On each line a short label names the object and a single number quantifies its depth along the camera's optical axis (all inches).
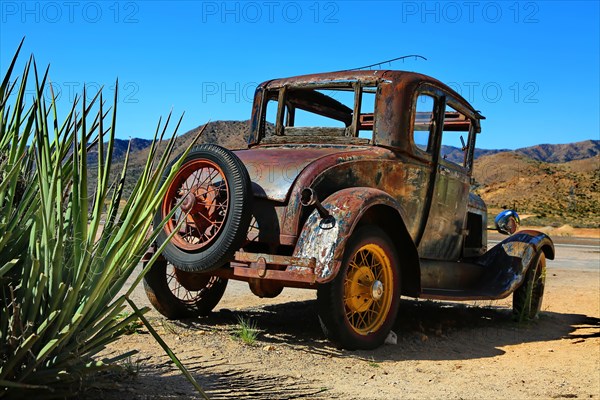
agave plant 98.3
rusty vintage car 187.6
